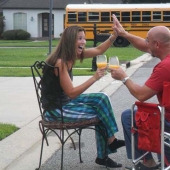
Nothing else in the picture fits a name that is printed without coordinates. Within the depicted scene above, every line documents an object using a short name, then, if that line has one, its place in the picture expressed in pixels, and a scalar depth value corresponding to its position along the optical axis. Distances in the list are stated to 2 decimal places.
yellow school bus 37.62
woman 5.86
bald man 5.14
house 56.09
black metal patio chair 5.86
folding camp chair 5.06
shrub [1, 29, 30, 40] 53.84
